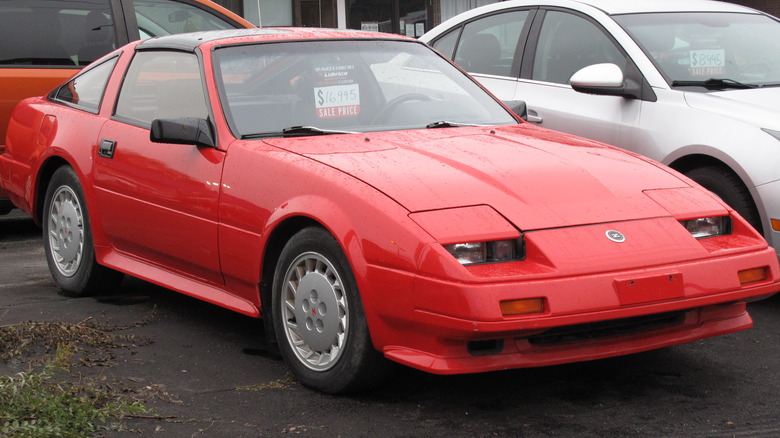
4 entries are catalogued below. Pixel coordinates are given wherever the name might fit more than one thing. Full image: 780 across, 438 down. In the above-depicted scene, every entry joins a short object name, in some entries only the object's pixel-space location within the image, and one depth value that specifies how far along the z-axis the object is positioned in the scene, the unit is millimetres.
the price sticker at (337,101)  5273
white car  5801
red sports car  3992
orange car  8070
